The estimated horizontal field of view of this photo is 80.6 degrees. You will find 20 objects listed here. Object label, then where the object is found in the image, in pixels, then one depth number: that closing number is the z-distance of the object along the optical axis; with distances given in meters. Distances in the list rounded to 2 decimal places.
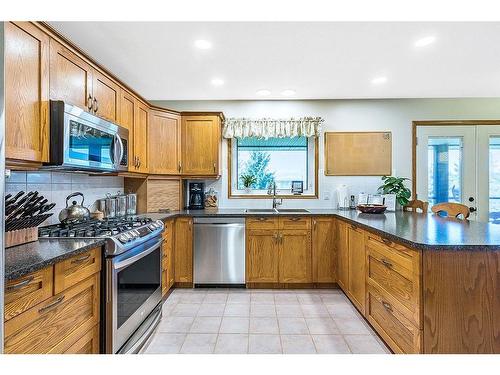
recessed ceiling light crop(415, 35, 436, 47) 2.36
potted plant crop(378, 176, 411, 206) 3.76
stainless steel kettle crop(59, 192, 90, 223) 2.28
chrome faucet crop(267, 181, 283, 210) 4.04
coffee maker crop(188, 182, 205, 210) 4.02
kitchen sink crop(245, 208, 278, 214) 3.60
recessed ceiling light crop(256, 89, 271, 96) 3.66
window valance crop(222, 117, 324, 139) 4.00
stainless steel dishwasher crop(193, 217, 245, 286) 3.41
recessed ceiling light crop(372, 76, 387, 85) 3.25
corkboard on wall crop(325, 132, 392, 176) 4.09
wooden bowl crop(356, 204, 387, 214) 3.37
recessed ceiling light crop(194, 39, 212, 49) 2.40
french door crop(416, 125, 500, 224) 4.06
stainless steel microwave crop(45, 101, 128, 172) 1.78
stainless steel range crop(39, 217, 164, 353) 1.78
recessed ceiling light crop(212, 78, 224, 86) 3.26
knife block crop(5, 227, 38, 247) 1.53
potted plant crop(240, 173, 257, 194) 4.14
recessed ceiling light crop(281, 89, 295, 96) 3.66
